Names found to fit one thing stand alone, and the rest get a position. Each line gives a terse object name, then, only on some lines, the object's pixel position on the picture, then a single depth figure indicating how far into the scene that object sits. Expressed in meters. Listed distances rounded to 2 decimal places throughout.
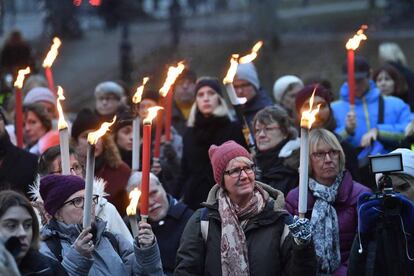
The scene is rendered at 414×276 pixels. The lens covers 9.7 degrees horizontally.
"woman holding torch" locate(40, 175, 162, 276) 12.88
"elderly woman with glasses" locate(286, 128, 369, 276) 14.56
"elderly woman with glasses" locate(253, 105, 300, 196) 16.34
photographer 13.05
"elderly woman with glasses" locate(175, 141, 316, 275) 13.24
